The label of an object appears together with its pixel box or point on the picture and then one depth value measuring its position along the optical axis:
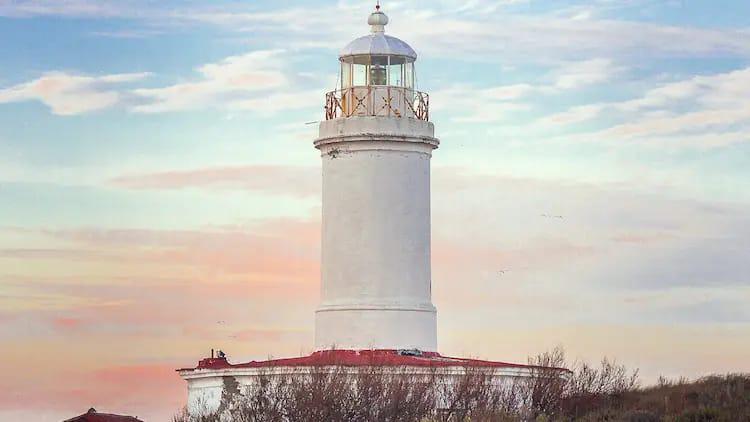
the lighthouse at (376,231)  44.78
